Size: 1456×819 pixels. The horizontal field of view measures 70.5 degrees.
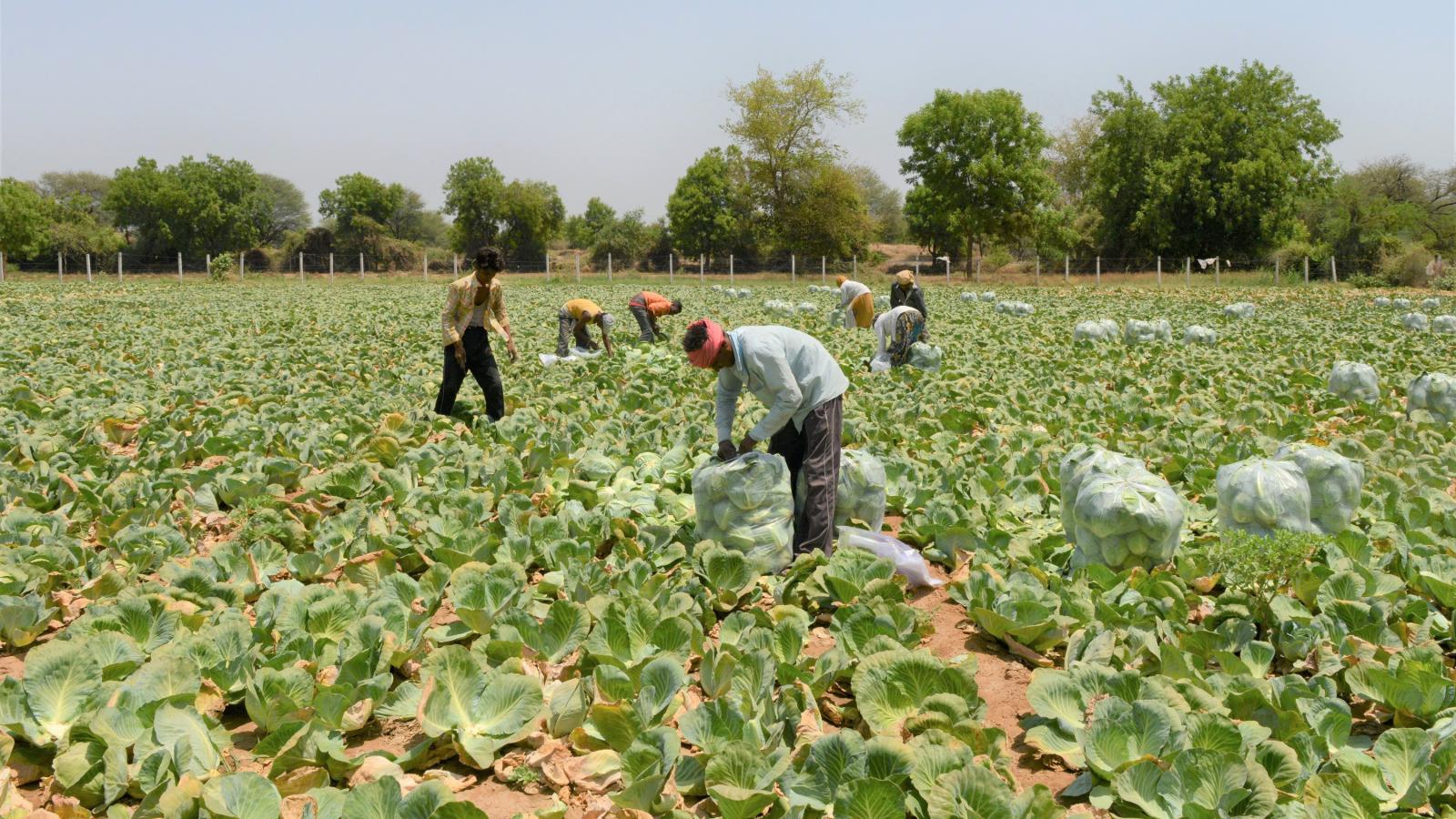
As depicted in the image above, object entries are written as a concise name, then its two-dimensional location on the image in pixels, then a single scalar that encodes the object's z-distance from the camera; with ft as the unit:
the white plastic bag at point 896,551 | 16.25
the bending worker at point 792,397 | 15.83
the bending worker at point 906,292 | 41.63
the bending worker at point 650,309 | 43.65
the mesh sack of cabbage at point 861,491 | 18.38
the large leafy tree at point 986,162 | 159.12
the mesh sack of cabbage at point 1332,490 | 17.28
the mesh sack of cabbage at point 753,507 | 16.02
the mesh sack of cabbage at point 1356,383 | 30.60
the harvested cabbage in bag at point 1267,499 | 16.34
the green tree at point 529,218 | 200.03
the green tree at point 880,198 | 346.58
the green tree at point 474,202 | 201.26
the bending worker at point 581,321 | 40.93
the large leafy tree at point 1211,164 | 140.67
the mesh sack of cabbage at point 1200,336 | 48.55
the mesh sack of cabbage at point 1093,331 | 49.34
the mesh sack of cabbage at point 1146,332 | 49.16
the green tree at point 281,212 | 232.32
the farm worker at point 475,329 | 26.86
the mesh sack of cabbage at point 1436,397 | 27.20
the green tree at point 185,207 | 199.00
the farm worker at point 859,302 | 37.14
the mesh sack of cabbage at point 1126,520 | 15.39
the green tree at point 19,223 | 158.92
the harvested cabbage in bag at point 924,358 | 38.34
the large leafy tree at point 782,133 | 189.16
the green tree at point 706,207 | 188.44
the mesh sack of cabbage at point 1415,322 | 55.20
